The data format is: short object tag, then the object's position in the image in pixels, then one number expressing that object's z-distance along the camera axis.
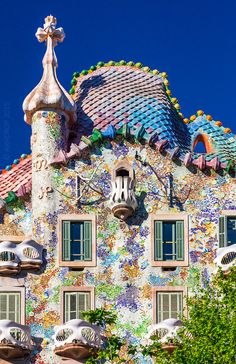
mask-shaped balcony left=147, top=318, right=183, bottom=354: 58.56
